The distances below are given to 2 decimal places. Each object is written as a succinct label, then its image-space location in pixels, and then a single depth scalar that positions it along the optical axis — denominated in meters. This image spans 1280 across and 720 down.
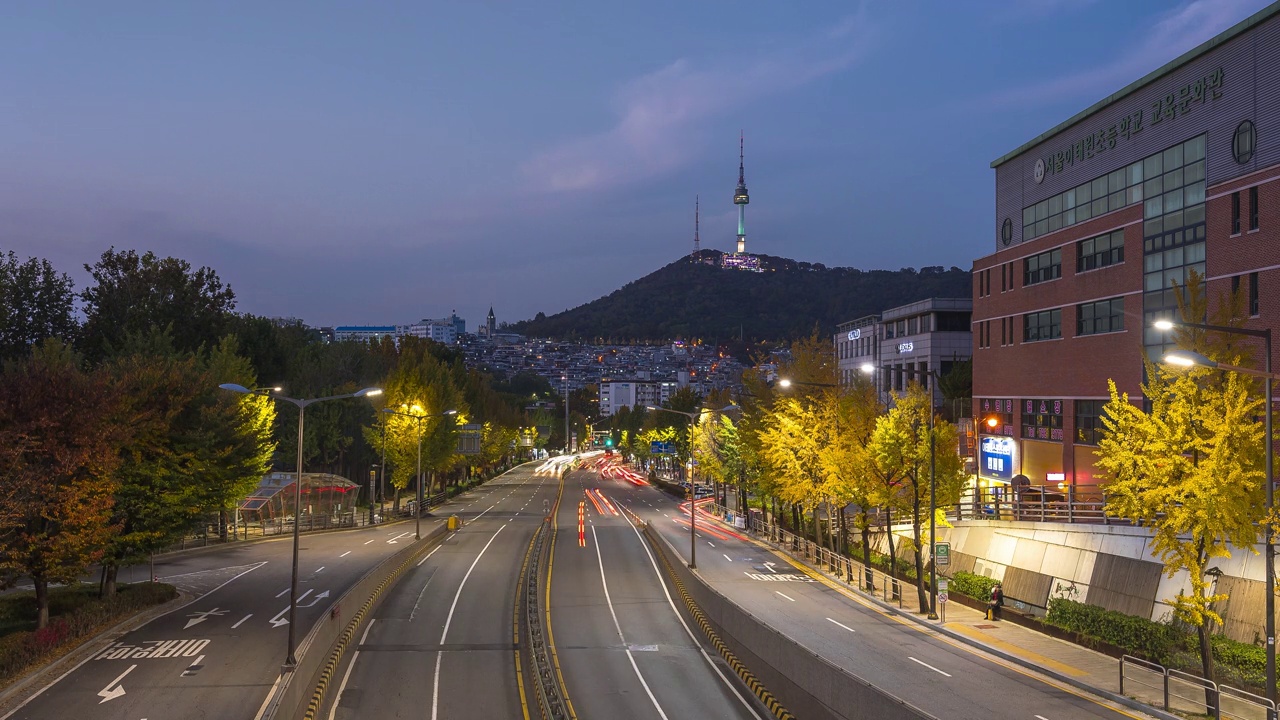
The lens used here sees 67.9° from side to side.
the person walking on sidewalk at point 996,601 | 37.72
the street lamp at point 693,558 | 50.16
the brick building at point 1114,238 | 41.16
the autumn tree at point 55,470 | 30.34
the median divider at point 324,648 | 23.34
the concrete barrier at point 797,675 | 21.89
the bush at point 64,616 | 28.16
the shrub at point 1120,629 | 29.08
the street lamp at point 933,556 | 37.89
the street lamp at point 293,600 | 25.78
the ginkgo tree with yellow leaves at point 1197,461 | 25.02
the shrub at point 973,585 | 40.41
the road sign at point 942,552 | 39.12
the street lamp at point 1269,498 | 19.94
